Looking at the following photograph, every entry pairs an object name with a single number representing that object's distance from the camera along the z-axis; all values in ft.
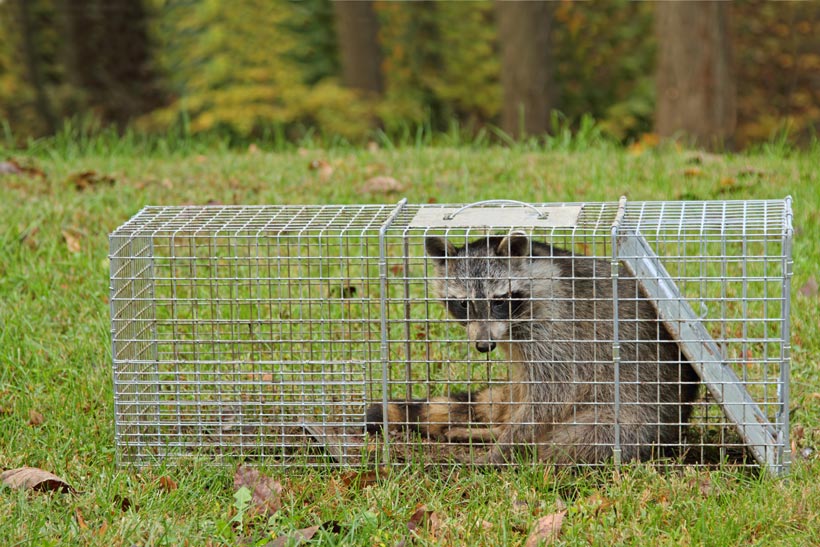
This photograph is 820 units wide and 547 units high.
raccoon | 26.11
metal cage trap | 25.44
